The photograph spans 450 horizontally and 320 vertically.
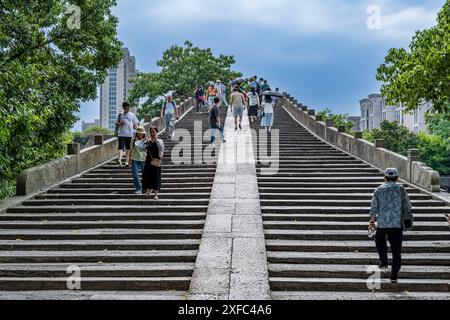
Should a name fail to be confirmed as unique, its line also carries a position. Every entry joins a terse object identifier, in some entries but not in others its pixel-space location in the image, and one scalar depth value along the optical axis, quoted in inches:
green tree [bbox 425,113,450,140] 2687.0
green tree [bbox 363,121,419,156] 2479.1
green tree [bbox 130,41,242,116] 2049.7
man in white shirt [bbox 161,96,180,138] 738.8
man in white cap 290.0
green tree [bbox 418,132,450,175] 2497.5
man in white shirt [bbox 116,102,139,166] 547.2
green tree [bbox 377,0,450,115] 600.1
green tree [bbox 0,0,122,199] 516.1
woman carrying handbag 436.5
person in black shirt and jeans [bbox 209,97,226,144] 642.2
